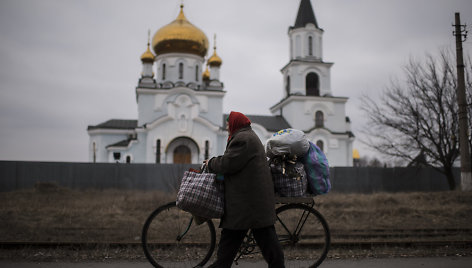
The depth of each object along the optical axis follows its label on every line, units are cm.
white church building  3058
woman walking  369
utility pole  1365
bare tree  1828
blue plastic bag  429
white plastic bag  413
